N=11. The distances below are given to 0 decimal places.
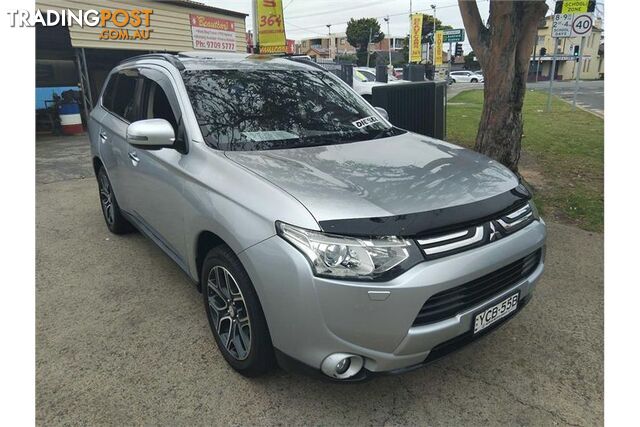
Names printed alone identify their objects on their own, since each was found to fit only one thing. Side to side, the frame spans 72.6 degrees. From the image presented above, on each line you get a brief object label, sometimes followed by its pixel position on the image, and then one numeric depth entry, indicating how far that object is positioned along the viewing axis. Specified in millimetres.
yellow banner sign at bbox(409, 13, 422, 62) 28578
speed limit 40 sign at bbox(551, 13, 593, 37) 12340
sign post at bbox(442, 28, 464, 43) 17766
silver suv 1902
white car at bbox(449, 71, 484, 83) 44812
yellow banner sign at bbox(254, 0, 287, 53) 11250
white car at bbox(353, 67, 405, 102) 14034
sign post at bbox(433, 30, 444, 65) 31591
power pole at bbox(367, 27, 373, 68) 66181
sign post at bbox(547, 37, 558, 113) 15273
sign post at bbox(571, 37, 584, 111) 15012
